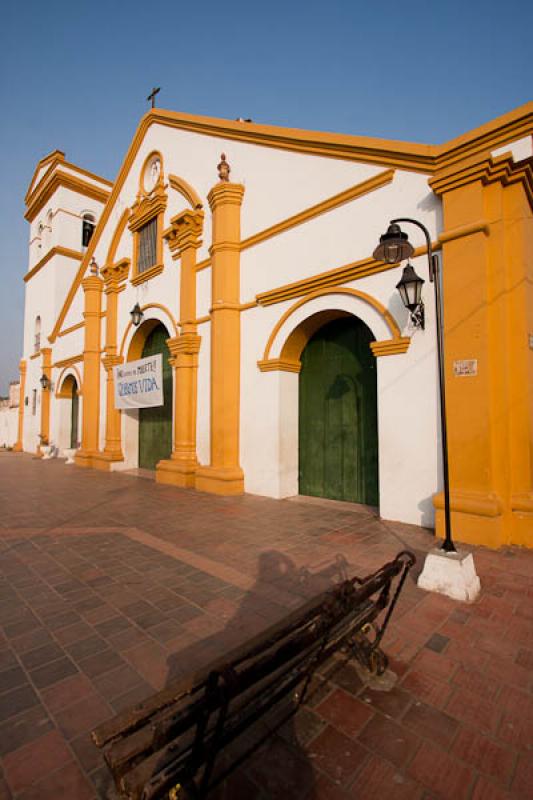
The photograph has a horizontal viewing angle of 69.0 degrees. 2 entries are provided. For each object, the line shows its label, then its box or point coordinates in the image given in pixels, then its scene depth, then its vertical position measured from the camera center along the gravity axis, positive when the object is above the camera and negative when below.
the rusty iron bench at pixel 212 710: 1.21 -1.00
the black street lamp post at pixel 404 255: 3.51 +1.67
